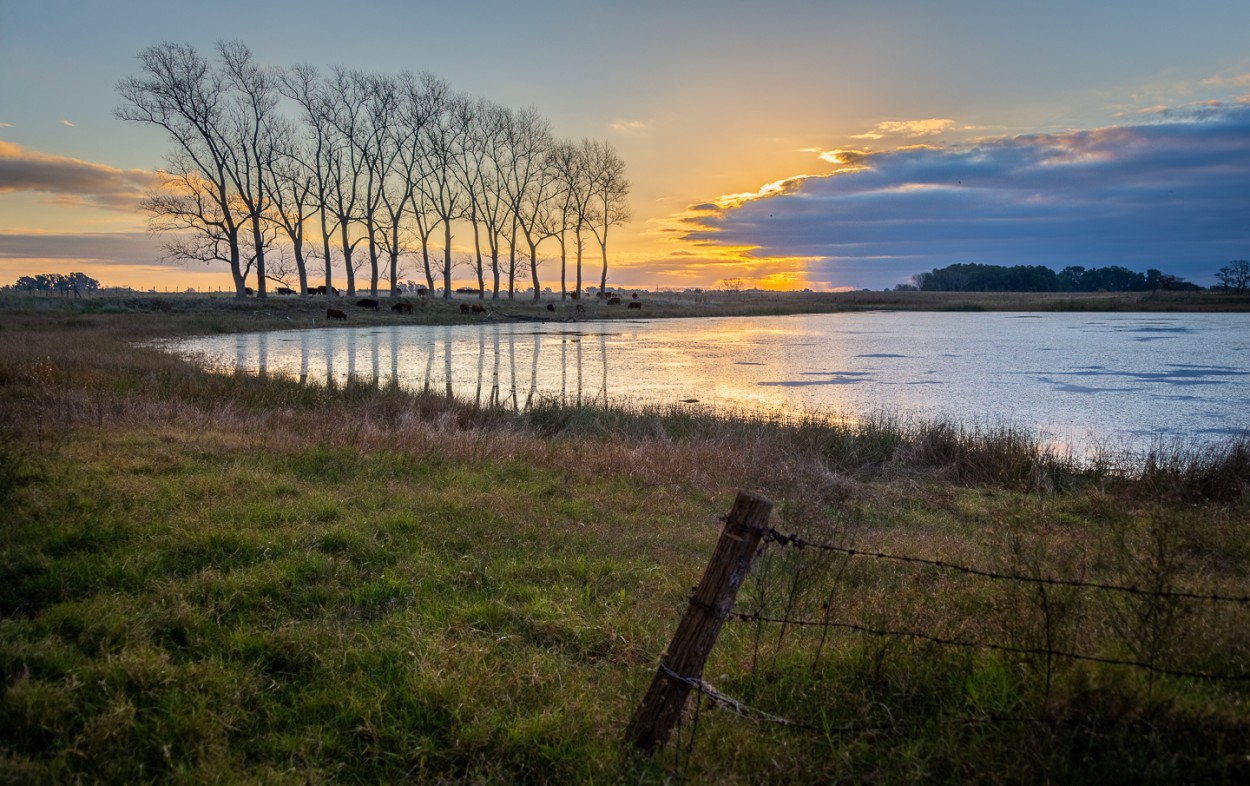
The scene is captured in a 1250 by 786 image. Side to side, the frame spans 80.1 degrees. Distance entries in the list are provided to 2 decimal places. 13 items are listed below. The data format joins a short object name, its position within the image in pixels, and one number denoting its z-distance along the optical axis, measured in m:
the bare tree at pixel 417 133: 64.44
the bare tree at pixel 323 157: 58.97
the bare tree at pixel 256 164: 54.09
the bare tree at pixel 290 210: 57.53
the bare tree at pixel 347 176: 60.82
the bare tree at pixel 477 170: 67.50
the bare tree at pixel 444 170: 66.06
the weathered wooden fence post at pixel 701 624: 3.19
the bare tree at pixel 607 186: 78.94
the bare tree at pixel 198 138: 49.50
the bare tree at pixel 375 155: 61.84
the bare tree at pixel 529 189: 72.00
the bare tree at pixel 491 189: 69.62
